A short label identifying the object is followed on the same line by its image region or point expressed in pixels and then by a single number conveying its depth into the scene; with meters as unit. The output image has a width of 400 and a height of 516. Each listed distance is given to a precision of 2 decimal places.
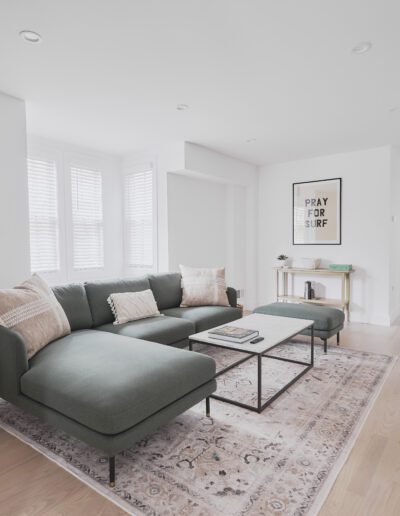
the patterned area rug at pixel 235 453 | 1.61
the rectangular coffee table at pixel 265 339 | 2.42
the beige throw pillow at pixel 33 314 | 2.27
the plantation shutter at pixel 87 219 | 4.83
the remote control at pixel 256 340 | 2.53
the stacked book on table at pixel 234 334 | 2.53
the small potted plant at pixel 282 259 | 5.73
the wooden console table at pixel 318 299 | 5.13
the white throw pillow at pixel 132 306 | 3.24
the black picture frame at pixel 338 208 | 5.29
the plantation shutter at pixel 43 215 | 4.35
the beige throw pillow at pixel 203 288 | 4.01
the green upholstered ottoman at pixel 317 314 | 3.54
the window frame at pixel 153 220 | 4.98
